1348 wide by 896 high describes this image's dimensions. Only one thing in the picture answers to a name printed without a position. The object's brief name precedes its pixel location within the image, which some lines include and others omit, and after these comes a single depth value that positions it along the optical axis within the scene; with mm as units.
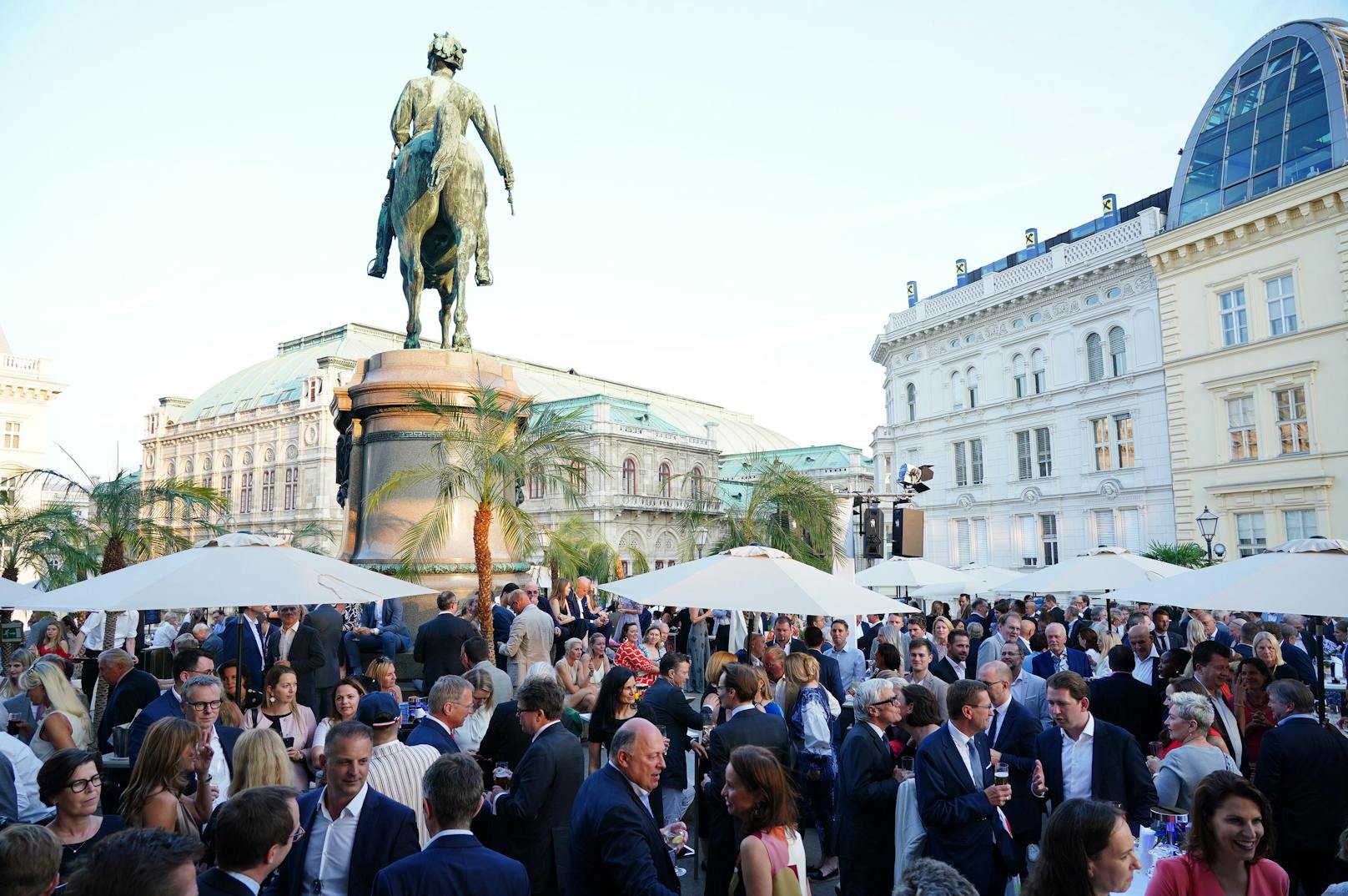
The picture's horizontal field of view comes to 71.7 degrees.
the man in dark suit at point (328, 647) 9344
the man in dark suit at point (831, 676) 8594
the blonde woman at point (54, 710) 5953
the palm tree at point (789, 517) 25297
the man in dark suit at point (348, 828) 3955
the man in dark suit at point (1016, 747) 5707
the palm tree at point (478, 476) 12477
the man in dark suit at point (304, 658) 8945
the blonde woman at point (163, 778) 4156
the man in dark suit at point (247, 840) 3320
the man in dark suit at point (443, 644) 9477
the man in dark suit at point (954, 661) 9320
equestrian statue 12945
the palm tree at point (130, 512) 18391
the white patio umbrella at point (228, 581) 6391
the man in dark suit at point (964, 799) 4750
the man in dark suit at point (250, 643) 9500
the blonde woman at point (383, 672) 7141
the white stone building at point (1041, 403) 35375
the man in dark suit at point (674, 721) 6781
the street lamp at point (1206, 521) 23419
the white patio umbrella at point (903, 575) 14961
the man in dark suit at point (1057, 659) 9797
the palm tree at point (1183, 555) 26995
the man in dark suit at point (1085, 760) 5430
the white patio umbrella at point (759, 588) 7684
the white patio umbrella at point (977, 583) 16672
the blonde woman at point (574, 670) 8719
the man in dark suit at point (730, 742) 5566
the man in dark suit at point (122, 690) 7133
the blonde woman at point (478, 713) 6648
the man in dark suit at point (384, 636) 10984
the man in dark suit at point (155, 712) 5641
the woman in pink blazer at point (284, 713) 6238
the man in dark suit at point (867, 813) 5395
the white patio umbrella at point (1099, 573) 11562
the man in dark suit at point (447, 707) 5547
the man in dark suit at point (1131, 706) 7551
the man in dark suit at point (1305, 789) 5219
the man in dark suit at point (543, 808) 4852
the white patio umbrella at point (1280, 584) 6398
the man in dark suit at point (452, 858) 3449
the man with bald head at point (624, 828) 3826
